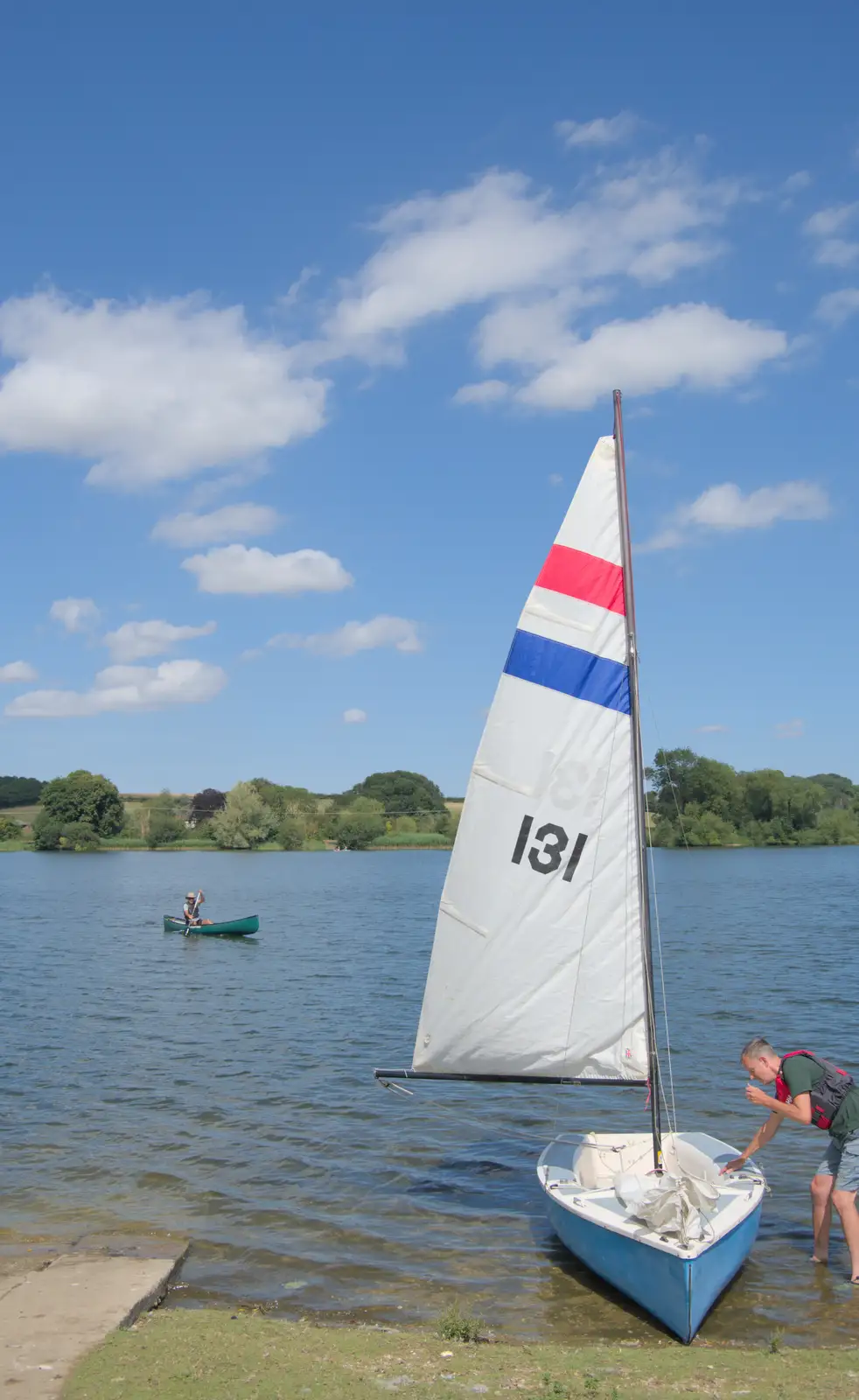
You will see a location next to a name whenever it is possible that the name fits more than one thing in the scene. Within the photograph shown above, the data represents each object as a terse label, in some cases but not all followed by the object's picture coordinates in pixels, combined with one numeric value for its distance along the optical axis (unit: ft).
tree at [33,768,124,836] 425.69
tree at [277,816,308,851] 417.49
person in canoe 137.18
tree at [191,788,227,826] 511.81
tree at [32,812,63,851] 424.46
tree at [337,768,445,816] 616.80
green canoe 135.13
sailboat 32.78
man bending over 29.84
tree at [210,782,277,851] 398.42
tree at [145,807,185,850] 424.46
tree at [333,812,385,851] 433.89
